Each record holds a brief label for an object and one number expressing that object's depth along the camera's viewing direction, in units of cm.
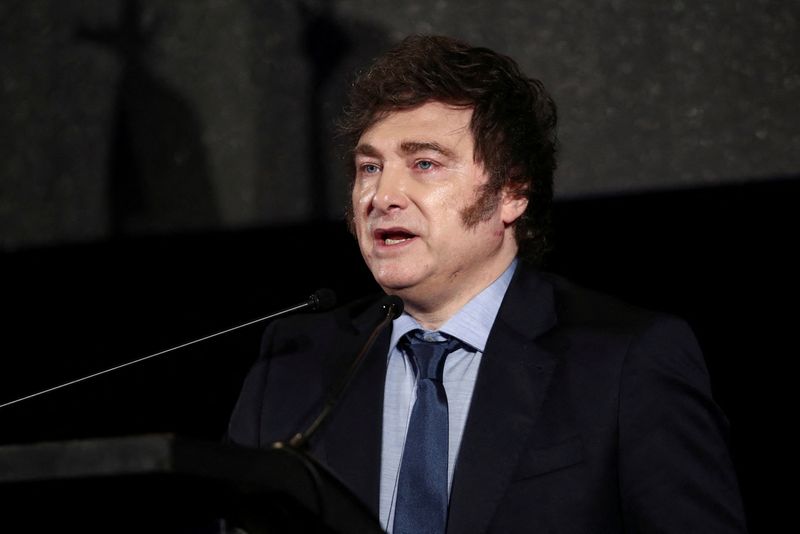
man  529
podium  486
